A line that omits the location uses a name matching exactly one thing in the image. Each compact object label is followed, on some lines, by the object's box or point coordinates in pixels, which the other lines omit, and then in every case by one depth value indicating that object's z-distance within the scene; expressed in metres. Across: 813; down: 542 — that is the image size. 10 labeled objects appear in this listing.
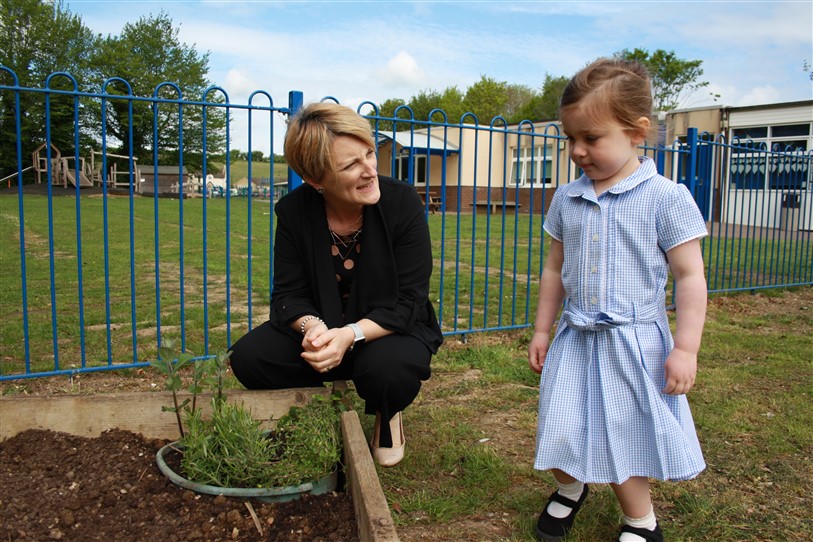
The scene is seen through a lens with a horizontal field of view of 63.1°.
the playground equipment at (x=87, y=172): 28.05
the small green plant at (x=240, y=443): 1.79
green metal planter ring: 1.73
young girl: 1.77
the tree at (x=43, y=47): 28.17
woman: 2.17
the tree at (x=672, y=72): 34.19
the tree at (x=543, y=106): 42.19
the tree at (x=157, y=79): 36.38
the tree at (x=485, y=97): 47.64
